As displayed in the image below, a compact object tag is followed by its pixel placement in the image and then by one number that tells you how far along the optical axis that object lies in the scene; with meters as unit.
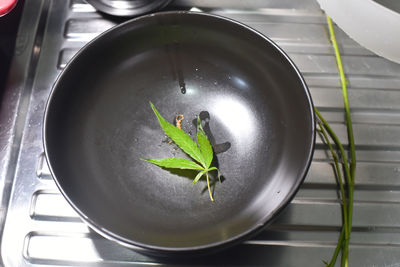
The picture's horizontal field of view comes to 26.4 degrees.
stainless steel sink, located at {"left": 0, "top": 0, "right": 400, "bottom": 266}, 0.48
